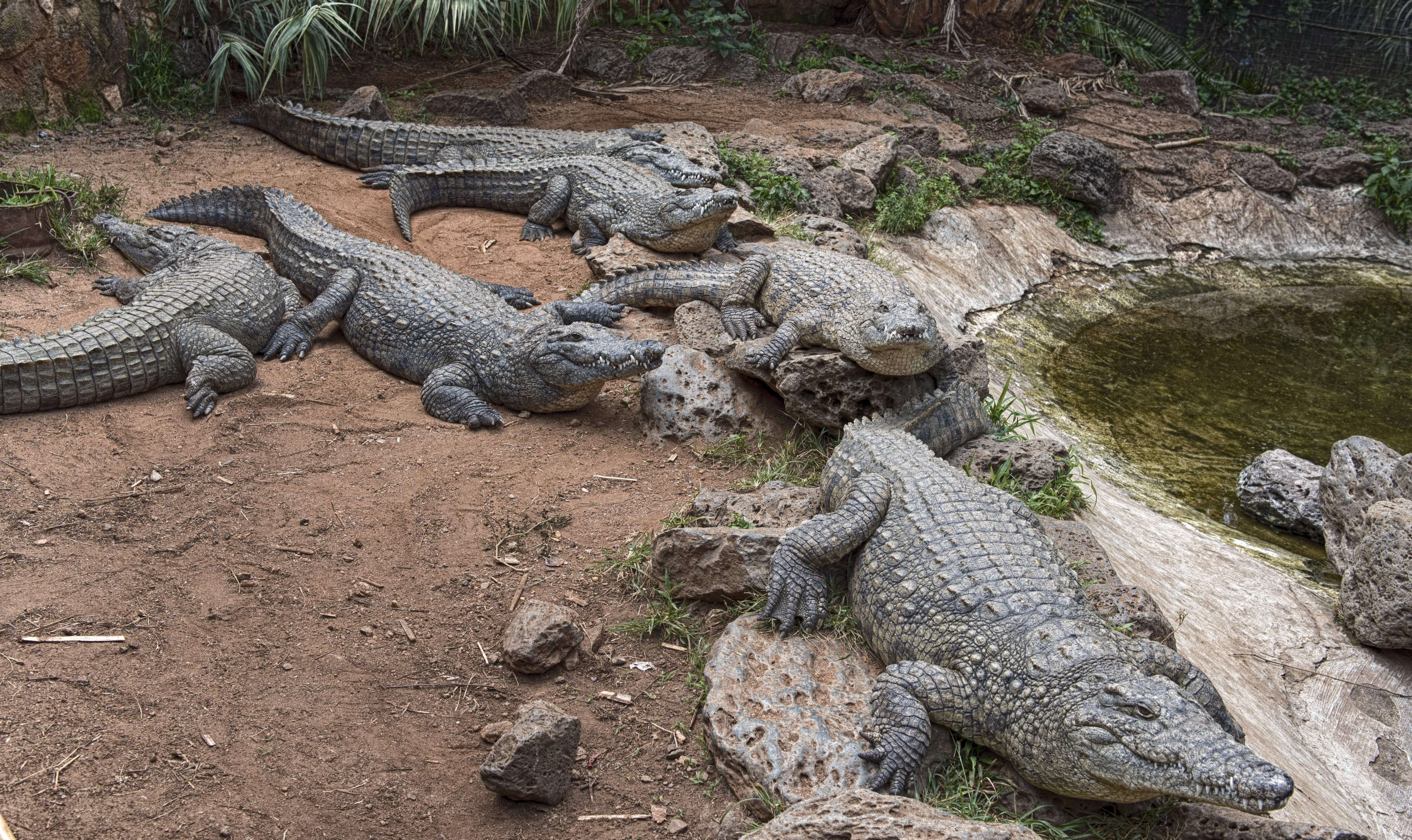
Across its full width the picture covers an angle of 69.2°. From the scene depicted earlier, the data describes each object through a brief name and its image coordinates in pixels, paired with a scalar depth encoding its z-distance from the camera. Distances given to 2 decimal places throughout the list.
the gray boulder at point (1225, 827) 3.20
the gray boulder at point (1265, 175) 10.86
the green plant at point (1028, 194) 9.81
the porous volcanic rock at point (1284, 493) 6.13
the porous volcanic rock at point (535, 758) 3.15
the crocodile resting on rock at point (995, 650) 2.99
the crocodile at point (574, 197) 6.93
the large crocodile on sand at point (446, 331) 5.39
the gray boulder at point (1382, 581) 5.00
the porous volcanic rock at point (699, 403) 5.39
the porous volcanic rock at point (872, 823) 2.64
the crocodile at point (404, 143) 8.40
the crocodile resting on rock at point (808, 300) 4.82
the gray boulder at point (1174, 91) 12.29
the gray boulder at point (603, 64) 11.25
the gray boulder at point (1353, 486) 5.73
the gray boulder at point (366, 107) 8.77
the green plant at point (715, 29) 11.51
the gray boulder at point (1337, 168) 10.96
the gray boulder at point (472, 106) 9.42
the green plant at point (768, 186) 7.98
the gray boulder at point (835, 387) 5.04
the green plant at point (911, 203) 8.52
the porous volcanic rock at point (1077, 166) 9.83
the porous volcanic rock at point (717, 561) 4.04
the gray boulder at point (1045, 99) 11.51
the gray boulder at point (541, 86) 10.30
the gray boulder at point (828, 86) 11.14
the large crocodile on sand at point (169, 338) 4.93
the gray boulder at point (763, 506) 4.46
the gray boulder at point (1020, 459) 5.00
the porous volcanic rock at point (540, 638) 3.73
